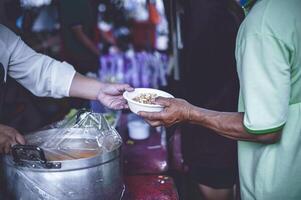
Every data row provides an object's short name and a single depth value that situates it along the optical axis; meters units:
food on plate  1.80
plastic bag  1.58
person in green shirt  1.37
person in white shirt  2.02
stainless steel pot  1.33
